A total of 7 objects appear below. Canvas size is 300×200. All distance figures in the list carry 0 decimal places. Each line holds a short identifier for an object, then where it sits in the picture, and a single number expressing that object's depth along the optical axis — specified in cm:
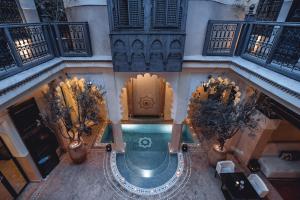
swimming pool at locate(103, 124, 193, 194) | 540
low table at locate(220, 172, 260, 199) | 438
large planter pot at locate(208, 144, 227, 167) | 550
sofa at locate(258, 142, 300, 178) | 523
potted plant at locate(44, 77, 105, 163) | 475
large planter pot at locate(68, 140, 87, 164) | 558
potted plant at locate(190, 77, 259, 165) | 433
